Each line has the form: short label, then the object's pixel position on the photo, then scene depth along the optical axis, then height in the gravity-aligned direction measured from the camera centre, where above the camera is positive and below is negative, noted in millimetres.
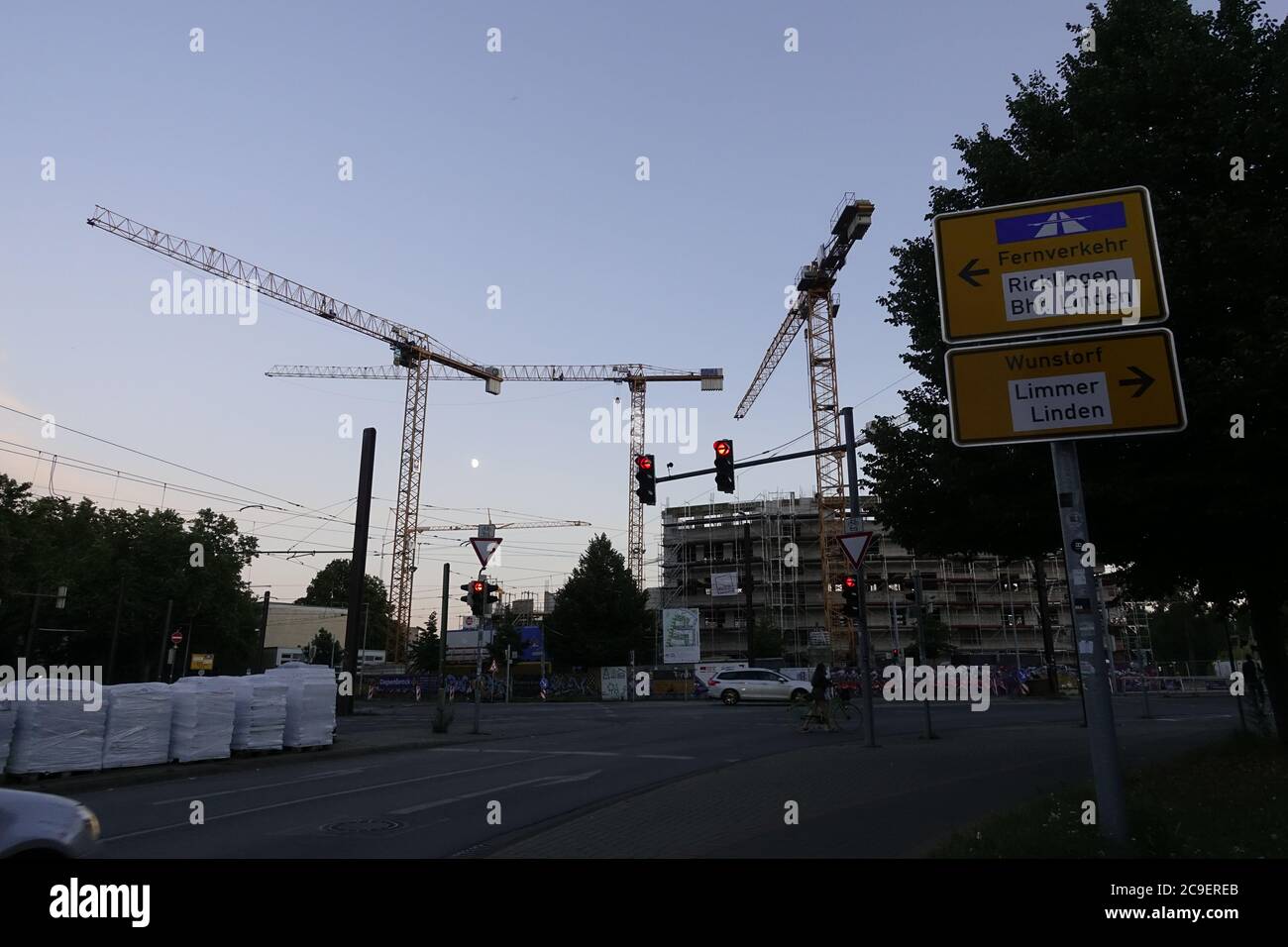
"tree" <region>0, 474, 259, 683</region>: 53031 +4542
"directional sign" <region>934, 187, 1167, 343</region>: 6430 +2948
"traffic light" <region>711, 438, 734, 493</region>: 18125 +3931
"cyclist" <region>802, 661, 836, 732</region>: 20416 -1381
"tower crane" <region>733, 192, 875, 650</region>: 68438 +24132
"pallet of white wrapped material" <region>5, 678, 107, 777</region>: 11992 -1033
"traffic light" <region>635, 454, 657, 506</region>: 18609 +3759
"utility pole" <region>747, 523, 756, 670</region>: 47494 +2541
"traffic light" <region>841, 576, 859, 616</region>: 16719 +1093
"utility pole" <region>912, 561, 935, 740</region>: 16923 +726
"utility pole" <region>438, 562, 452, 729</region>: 21941 +408
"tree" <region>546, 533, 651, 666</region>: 62969 +2384
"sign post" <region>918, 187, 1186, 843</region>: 6223 +2303
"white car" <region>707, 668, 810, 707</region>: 35000 -1559
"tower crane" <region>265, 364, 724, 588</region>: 94650 +30643
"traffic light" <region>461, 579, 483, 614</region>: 19844 +1302
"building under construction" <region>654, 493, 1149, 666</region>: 81438 +5486
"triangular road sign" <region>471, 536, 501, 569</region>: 18967 +2339
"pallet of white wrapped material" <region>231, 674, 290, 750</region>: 15695 -1098
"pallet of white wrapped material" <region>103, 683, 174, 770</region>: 13242 -1097
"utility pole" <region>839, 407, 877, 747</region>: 16547 +917
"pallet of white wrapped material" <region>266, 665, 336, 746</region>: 17016 -1041
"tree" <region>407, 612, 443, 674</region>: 71938 -245
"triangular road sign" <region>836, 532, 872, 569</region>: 16062 +1954
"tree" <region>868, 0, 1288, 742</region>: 9117 +4075
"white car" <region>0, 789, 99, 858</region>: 4234 -873
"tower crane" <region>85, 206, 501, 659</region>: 75438 +29533
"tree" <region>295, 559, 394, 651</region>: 117562 +8568
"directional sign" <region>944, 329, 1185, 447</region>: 6207 +1924
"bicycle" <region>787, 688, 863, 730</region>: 20612 -1901
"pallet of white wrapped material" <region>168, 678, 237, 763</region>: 14352 -1114
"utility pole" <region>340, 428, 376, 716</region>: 27938 +3181
